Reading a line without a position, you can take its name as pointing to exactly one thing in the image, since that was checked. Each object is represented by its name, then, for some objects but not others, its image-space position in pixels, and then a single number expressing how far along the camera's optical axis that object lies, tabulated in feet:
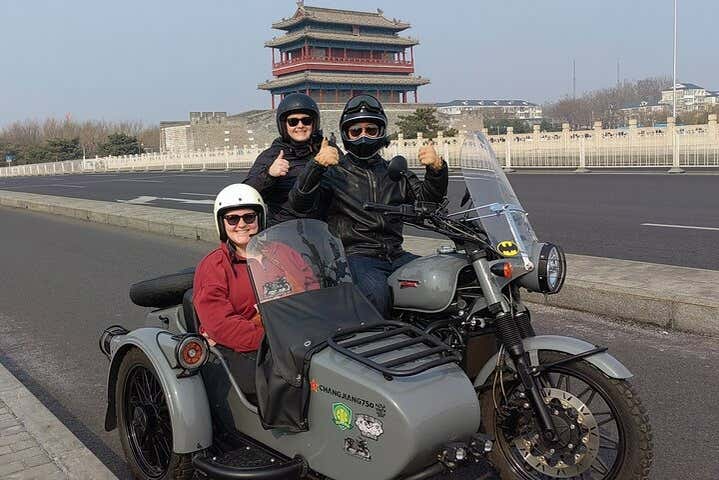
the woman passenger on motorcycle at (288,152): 14.96
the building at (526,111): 592.77
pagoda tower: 274.77
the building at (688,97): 393.09
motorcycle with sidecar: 8.73
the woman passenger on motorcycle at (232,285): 10.80
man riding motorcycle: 13.19
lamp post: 71.39
